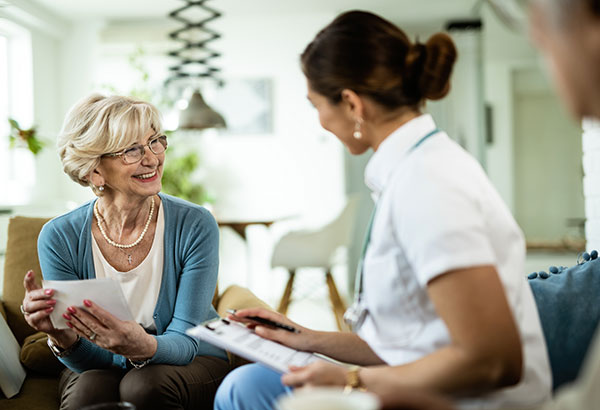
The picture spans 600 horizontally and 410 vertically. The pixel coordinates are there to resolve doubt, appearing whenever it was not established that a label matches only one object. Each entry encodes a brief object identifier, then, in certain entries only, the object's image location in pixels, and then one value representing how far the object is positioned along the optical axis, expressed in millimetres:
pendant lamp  4289
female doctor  918
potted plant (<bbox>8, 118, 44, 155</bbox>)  4723
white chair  4715
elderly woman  1633
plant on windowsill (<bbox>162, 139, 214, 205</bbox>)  6055
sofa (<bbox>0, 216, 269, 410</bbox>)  1850
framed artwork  6418
